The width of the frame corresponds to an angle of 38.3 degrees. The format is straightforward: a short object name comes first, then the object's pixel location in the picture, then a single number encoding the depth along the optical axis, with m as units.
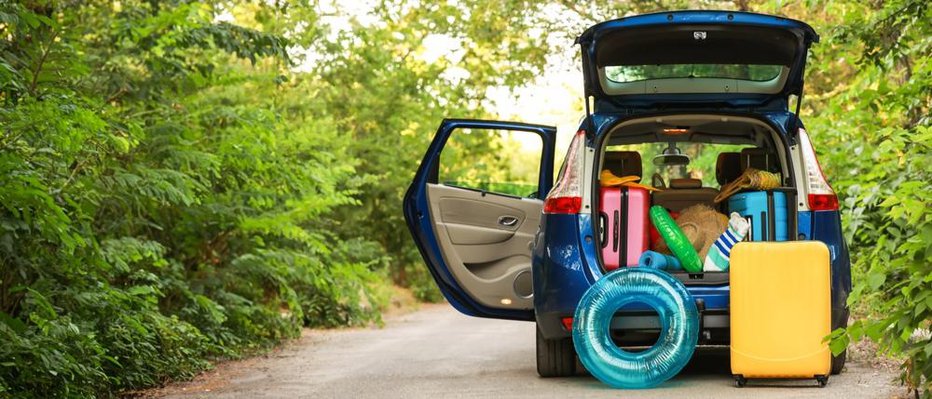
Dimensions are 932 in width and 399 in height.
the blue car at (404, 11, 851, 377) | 8.29
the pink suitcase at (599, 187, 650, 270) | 8.69
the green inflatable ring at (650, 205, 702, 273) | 8.66
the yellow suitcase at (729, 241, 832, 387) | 7.87
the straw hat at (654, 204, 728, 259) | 9.13
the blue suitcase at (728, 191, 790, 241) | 8.59
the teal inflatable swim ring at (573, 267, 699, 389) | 8.02
